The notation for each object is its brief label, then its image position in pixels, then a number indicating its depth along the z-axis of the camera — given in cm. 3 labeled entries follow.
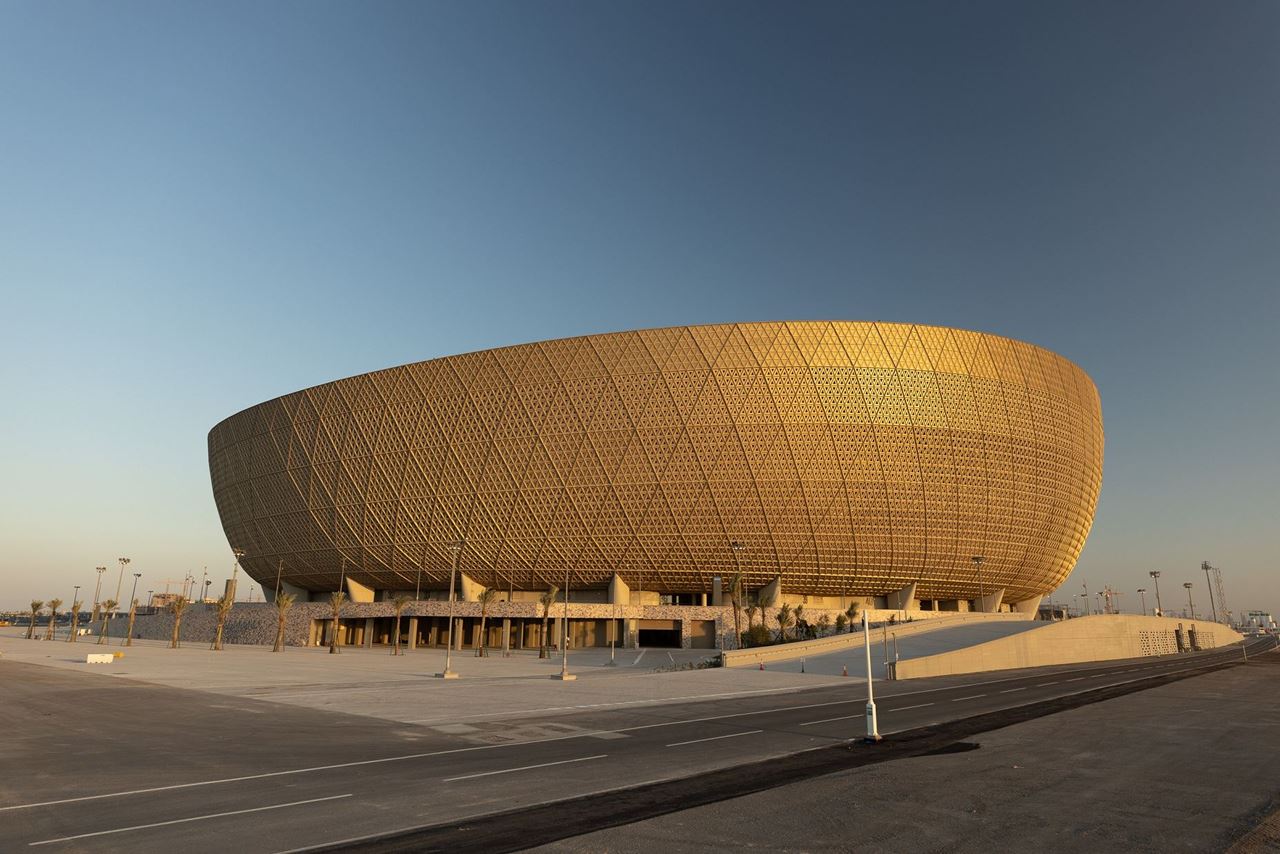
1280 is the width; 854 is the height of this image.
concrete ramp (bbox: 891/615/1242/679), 3469
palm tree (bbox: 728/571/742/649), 4676
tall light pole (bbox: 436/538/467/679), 6245
